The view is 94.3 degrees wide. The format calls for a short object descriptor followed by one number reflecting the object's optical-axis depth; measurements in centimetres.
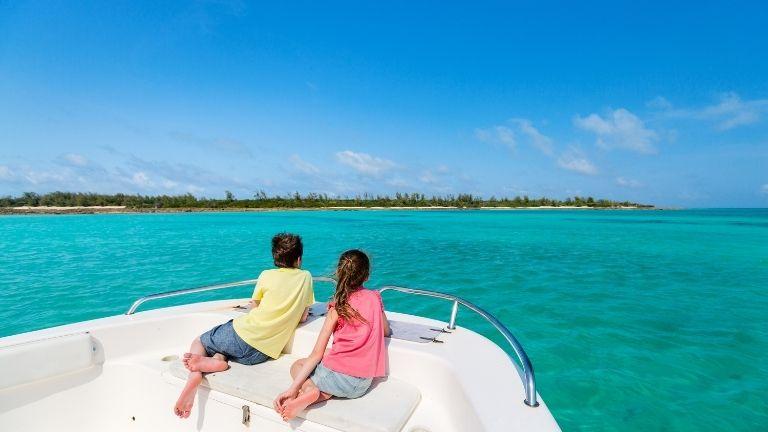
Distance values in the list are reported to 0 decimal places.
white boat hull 212
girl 214
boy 257
